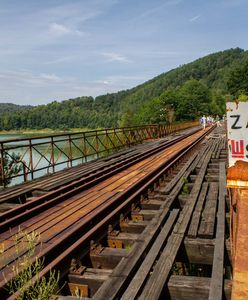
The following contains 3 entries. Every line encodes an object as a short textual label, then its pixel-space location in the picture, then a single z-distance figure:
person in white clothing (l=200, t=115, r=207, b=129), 42.55
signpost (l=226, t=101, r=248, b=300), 2.00
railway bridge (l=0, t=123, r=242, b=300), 3.26
